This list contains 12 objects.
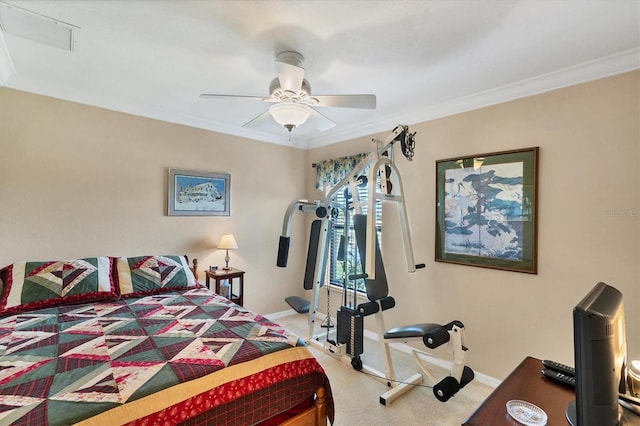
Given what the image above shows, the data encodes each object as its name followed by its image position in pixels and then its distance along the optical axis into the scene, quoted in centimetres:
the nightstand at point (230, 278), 320
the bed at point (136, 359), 114
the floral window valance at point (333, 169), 355
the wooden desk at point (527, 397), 97
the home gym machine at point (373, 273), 202
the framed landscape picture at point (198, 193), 318
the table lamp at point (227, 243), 329
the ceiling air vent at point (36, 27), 163
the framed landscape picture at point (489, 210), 229
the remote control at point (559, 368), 121
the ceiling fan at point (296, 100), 186
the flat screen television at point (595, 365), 74
